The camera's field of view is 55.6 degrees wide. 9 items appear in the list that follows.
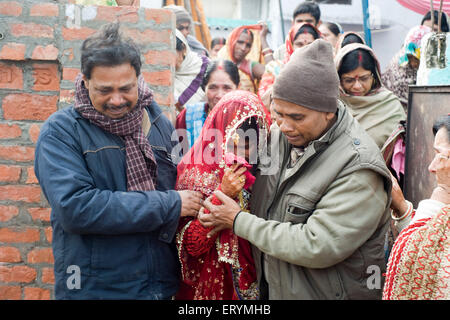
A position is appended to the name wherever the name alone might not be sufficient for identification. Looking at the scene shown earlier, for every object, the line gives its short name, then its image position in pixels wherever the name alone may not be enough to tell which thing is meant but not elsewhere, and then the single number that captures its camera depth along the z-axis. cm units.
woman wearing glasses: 298
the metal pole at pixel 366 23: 493
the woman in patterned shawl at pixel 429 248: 155
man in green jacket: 177
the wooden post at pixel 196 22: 718
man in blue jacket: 183
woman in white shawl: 389
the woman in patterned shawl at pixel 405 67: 354
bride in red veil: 200
